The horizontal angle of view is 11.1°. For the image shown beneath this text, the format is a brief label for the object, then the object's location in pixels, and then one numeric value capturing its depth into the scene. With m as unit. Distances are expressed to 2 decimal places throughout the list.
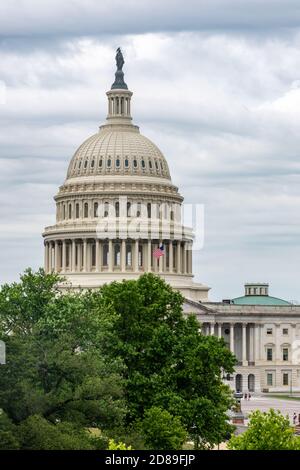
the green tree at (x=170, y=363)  93.56
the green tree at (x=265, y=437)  63.18
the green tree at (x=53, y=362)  79.00
